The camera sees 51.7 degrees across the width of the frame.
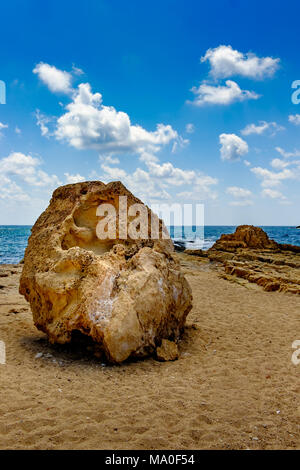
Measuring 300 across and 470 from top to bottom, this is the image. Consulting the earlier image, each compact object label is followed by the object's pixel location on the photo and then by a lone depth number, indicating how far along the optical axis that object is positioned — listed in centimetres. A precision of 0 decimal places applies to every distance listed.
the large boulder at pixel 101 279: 521
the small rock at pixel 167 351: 545
